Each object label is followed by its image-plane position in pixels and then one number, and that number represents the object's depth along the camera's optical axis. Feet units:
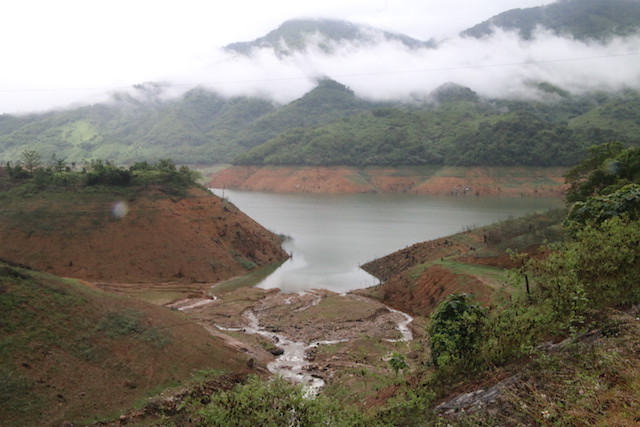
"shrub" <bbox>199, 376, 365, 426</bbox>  27.02
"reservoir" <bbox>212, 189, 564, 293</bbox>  147.43
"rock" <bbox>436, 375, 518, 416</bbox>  29.60
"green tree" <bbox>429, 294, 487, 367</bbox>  38.68
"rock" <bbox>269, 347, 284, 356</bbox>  74.48
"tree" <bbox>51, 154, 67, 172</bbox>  164.25
